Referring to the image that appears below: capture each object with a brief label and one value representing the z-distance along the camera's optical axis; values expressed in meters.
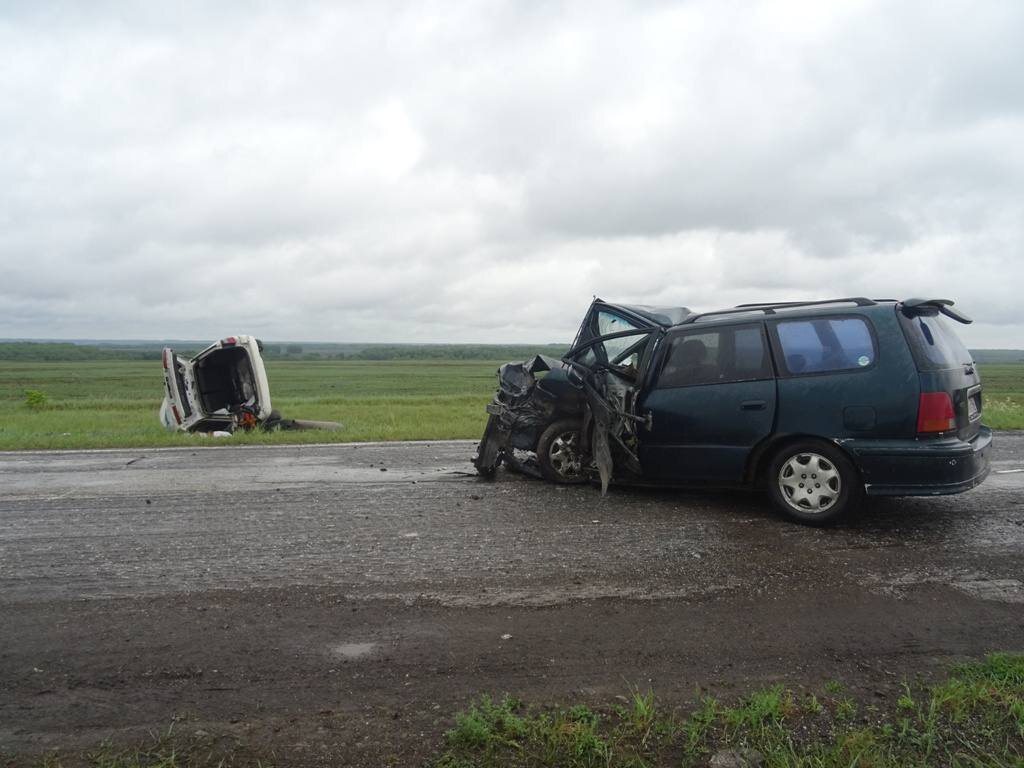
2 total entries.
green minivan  5.49
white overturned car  13.52
